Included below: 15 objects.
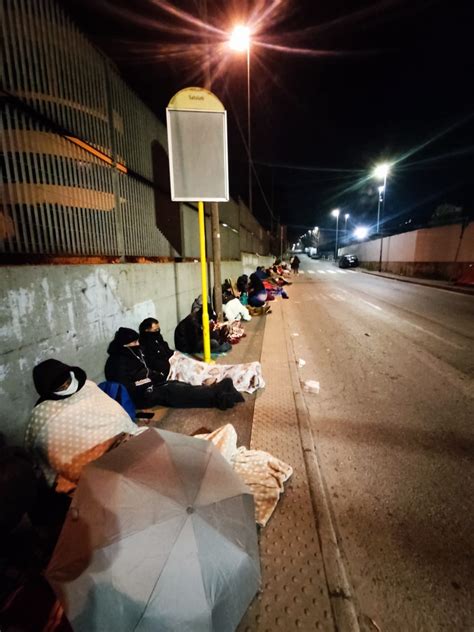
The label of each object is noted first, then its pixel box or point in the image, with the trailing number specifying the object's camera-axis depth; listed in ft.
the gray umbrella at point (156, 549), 3.63
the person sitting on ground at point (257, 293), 31.60
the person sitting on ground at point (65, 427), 7.13
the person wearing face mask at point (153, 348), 13.67
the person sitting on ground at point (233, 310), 26.25
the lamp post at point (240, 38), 18.11
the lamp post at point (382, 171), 93.69
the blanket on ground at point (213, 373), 13.47
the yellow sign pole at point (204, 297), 14.56
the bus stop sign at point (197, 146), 13.20
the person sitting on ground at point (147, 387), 11.85
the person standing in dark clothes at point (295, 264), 88.55
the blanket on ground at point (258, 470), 7.06
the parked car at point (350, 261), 116.57
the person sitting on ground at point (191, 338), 18.37
